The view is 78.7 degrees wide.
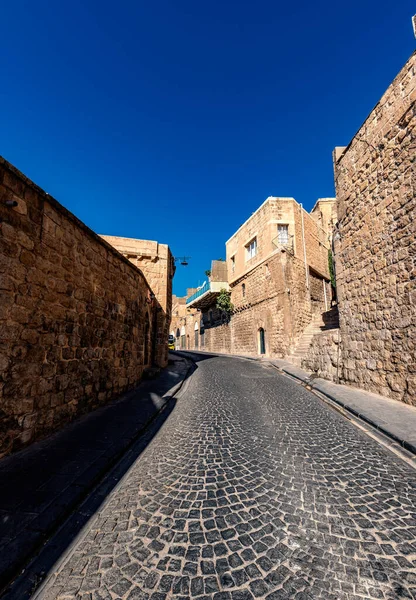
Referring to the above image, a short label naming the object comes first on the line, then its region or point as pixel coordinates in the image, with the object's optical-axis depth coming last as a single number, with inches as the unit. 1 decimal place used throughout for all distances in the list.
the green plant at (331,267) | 780.6
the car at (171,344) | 1028.5
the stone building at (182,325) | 1331.2
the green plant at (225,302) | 896.3
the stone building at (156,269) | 434.0
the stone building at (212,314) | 925.2
